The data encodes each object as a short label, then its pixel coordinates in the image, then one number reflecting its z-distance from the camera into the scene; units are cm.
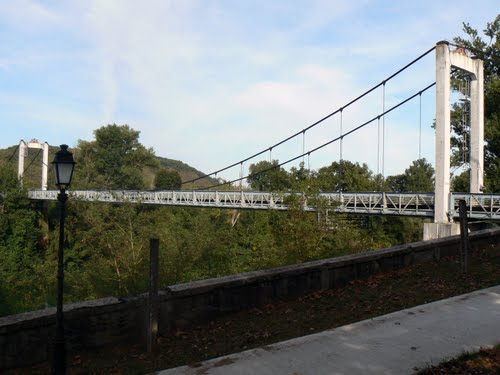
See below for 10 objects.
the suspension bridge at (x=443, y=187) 1922
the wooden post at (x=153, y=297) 555
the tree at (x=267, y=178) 5361
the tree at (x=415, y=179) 6844
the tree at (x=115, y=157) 7664
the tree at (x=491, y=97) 2453
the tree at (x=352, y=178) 4259
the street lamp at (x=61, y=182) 504
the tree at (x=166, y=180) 7266
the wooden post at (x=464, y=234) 828
